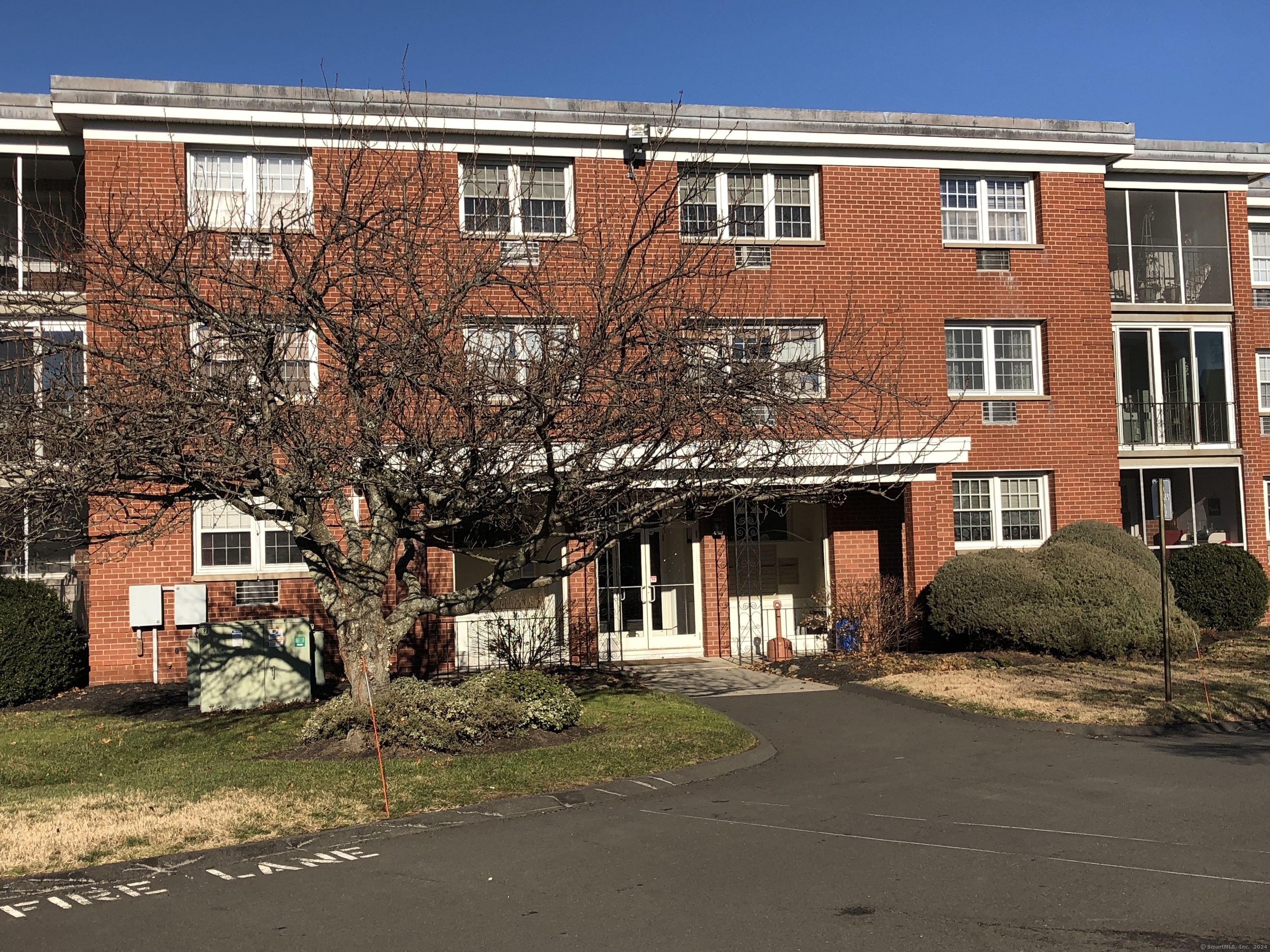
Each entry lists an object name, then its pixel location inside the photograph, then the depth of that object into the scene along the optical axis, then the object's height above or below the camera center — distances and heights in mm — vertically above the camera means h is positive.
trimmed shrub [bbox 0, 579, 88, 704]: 15812 -1305
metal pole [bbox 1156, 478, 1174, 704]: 13211 -835
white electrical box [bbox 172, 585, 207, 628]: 17312 -906
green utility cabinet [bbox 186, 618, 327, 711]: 14711 -1531
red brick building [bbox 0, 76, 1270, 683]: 17906 +3976
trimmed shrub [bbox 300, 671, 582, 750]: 11102 -1710
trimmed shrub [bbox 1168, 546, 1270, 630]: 20844 -1333
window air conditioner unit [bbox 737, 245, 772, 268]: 18938 +4484
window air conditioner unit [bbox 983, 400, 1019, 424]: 21031 +1934
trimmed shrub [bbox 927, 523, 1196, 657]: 16688 -1227
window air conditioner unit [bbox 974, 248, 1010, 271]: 21156 +4688
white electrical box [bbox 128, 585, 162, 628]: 17125 -890
